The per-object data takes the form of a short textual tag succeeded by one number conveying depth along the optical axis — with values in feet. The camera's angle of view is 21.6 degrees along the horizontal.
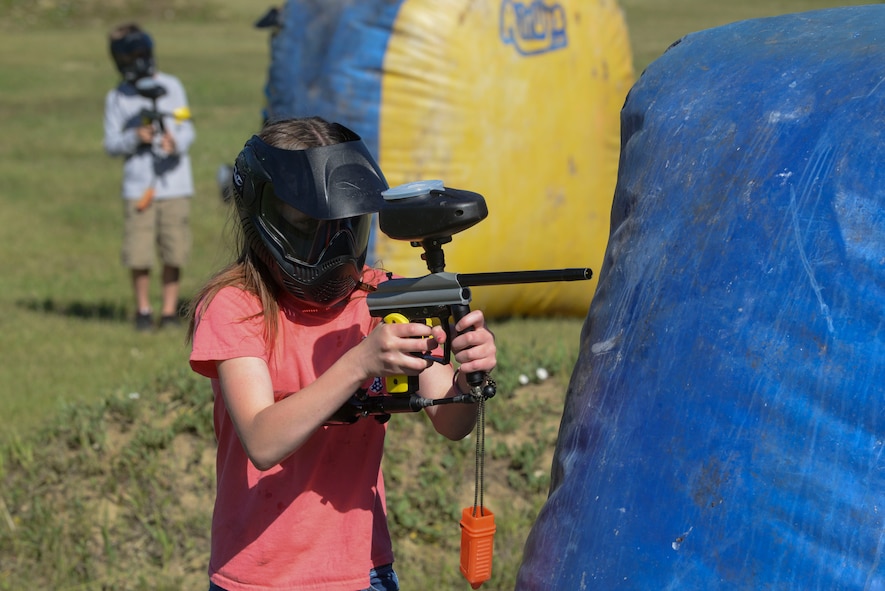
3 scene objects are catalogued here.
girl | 16.74
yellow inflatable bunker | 44.45
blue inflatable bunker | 13.25
